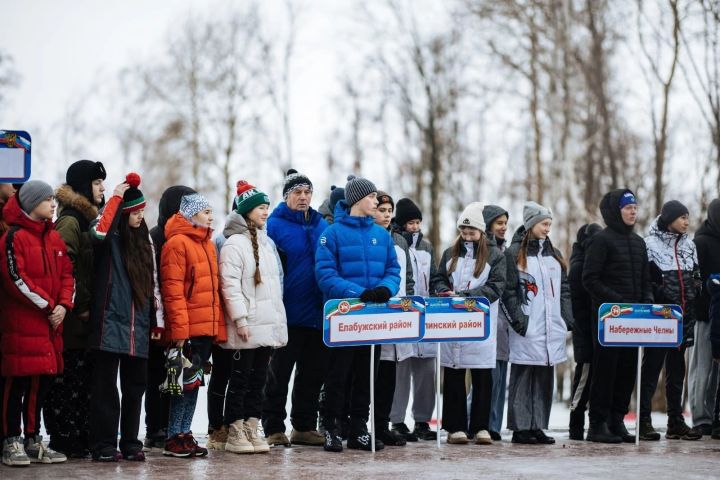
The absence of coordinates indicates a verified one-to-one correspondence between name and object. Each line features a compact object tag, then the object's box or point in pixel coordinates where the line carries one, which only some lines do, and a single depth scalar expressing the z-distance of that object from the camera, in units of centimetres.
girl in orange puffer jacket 798
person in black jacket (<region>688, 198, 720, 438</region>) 1065
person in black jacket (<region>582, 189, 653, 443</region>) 995
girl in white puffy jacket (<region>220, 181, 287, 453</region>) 835
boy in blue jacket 856
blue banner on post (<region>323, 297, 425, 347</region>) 830
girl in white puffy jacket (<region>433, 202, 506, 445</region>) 961
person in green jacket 786
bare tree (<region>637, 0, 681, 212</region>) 1822
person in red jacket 741
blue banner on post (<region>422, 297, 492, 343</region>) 900
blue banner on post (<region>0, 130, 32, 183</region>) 709
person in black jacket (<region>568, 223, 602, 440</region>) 1034
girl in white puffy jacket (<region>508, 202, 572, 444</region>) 983
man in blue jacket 912
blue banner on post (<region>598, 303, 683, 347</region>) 962
